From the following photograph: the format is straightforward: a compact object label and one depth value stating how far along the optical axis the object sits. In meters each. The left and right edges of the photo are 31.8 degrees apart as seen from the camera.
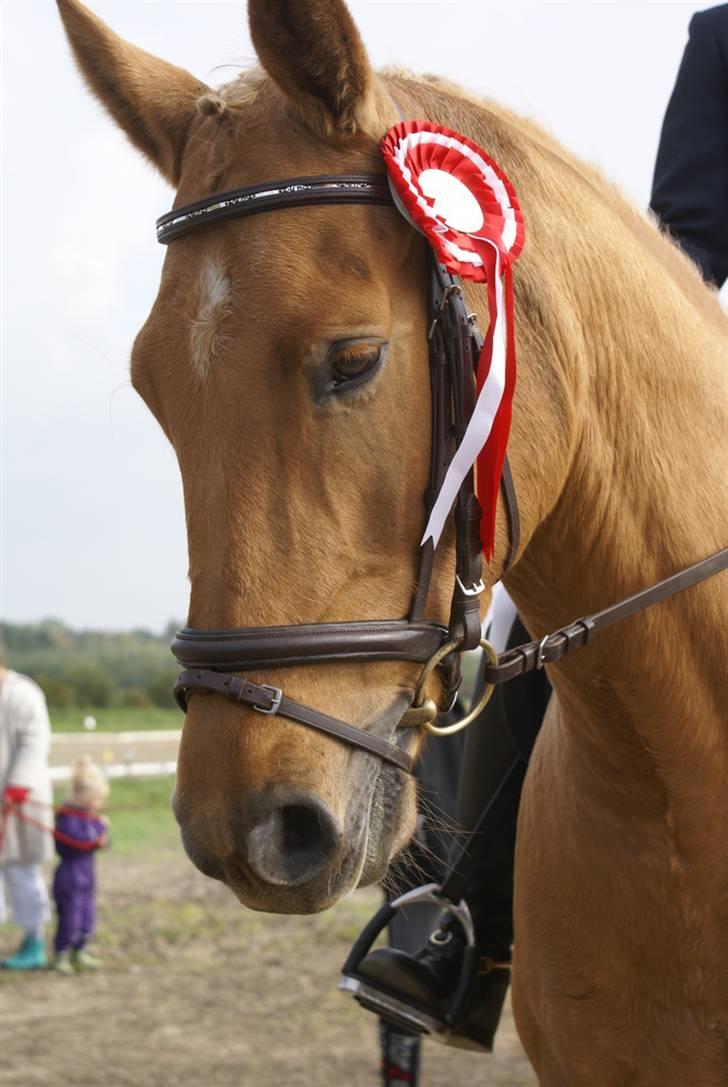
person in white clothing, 9.61
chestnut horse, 2.15
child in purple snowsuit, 9.52
